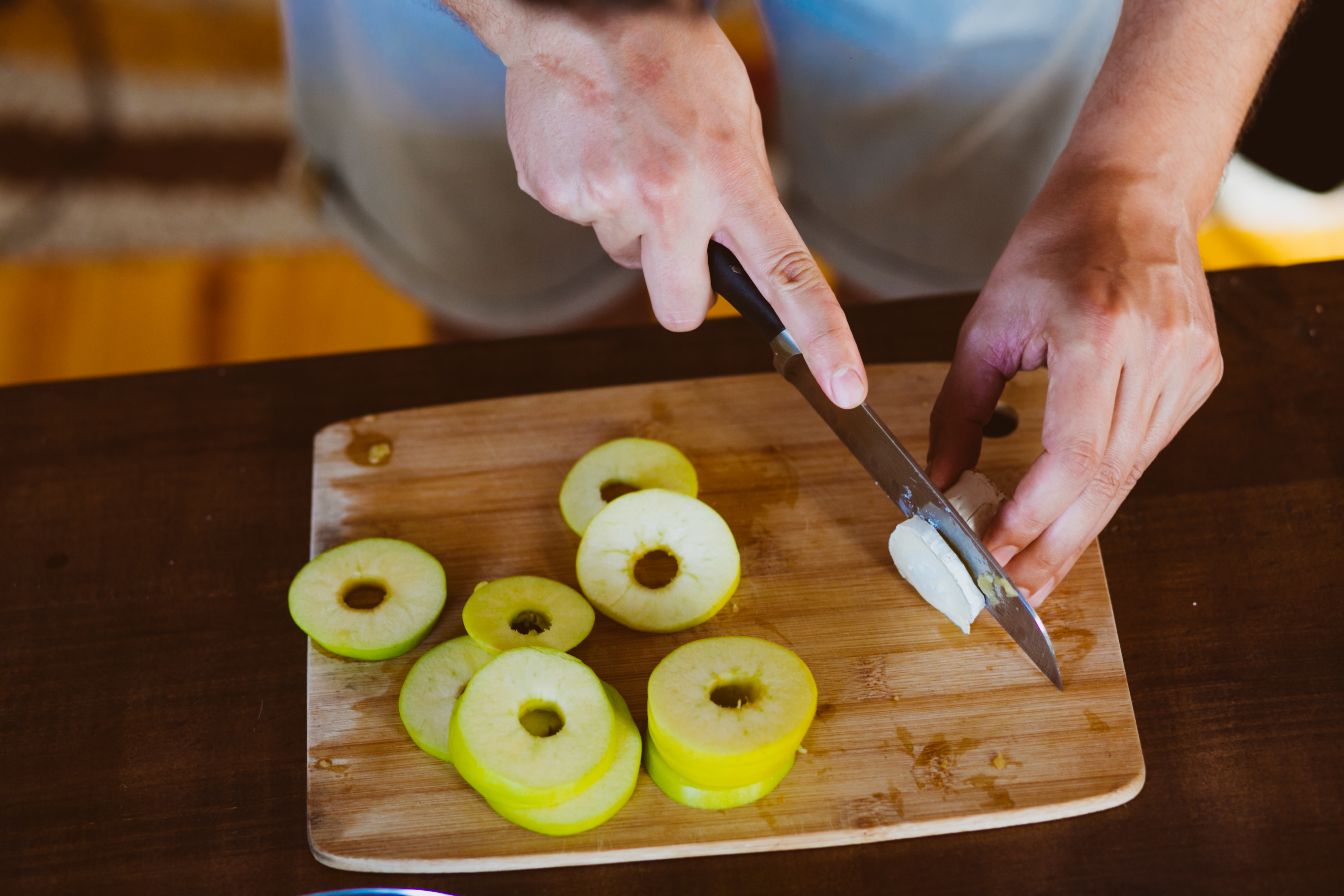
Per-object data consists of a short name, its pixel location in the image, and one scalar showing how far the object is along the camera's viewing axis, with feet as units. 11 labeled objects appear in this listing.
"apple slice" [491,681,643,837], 3.01
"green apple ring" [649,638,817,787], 2.97
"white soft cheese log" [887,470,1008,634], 3.12
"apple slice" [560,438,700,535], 3.32
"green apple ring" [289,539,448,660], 3.18
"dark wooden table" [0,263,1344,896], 3.06
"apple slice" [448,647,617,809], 2.97
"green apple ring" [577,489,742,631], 3.20
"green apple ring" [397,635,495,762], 3.10
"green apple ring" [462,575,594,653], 3.16
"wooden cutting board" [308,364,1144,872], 3.06
